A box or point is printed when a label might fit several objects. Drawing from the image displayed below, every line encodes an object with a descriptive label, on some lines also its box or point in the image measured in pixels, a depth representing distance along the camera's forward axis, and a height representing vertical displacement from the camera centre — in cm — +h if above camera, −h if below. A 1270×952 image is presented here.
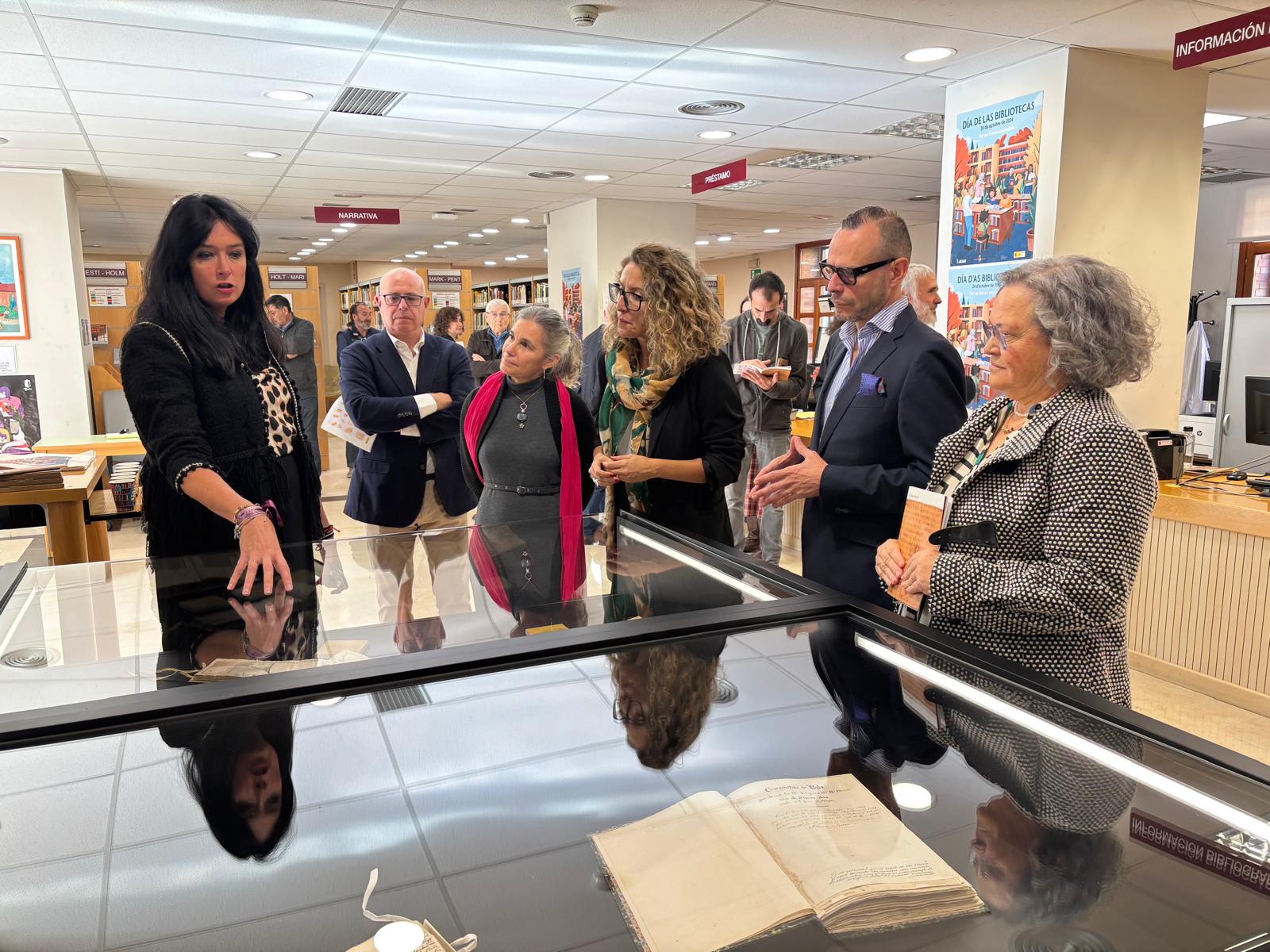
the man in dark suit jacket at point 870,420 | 210 -20
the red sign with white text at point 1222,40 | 327 +112
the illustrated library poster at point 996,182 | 460 +81
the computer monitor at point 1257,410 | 439 -37
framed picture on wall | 702 +34
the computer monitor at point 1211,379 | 830 -41
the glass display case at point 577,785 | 78 -49
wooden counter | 359 -110
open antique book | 79 -50
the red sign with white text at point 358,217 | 902 +122
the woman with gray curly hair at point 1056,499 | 143 -27
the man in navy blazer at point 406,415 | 360 -31
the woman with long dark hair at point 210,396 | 181 -13
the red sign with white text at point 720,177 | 691 +127
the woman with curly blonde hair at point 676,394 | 256 -17
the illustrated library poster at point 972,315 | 481 +11
